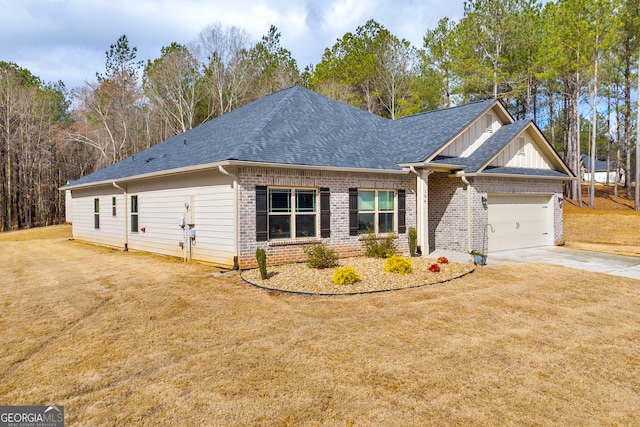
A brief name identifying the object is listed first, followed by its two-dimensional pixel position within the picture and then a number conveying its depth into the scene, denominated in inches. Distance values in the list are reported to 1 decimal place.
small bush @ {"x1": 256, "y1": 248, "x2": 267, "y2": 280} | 362.0
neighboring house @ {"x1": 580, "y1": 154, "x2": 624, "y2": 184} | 2347.1
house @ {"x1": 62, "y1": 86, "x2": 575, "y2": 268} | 434.6
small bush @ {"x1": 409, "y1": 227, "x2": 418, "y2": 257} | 510.9
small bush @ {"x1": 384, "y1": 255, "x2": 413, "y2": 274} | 386.3
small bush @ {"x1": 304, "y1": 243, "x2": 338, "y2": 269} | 408.8
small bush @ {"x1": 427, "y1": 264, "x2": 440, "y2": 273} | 395.5
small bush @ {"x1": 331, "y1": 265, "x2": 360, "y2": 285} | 346.0
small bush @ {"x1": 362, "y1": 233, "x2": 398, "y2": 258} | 479.8
